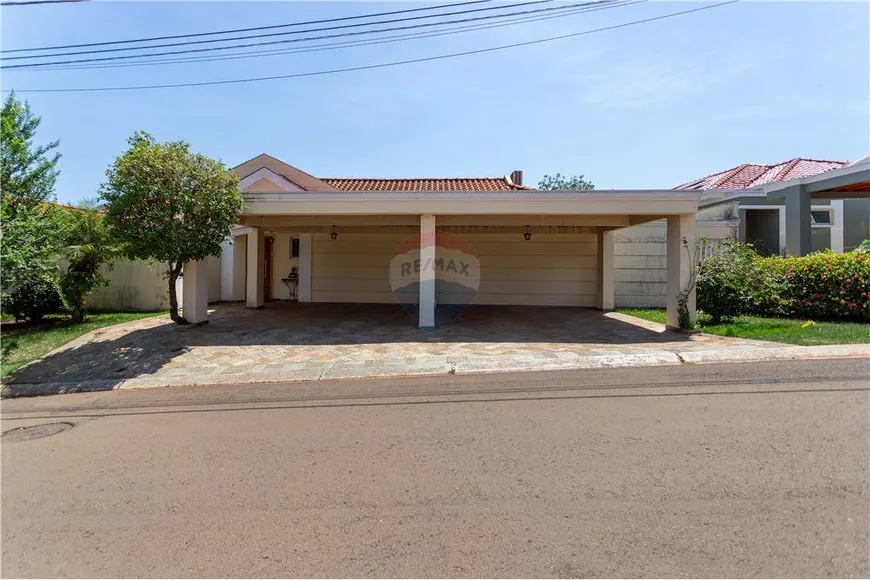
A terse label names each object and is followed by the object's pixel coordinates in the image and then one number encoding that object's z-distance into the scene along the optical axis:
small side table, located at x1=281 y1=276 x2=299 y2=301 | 17.16
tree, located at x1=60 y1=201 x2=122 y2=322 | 10.20
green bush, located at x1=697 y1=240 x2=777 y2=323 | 9.77
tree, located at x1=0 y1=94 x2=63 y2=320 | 7.60
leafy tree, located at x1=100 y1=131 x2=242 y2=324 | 8.34
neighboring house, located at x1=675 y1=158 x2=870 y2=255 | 18.81
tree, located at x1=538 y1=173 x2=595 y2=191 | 48.19
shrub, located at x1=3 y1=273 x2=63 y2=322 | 9.75
